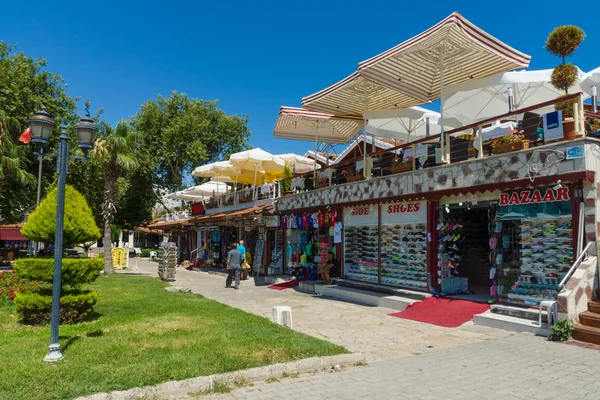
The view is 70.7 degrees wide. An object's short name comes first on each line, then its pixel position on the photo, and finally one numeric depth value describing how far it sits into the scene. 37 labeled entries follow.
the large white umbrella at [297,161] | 23.53
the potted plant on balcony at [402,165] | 11.86
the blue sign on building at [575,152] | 7.71
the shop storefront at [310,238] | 15.13
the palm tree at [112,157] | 20.44
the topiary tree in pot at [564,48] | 9.95
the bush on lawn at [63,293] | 7.99
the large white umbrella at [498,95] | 11.34
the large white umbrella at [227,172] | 23.52
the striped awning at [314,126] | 16.73
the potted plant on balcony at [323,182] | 16.05
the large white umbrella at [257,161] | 21.24
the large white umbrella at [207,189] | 31.75
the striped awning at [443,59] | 9.41
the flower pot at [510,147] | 8.77
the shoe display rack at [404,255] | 11.52
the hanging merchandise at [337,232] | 14.68
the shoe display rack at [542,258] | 8.29
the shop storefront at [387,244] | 11.61
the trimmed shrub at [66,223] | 8.12
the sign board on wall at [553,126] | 8.20
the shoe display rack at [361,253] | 13.39
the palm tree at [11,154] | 20.81
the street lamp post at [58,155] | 6.01
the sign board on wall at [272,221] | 19.24
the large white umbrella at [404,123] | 14.70
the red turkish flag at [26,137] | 10.89
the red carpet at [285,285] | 16.28
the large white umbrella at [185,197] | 33.50
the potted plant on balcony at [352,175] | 14.02
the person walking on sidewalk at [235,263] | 15.97
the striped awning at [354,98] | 13.31
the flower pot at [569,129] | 8.02
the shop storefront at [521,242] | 8.30
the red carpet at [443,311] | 9.16
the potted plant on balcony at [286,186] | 18.66
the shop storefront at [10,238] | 29.09
